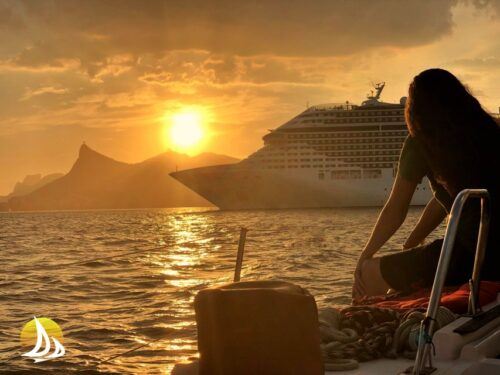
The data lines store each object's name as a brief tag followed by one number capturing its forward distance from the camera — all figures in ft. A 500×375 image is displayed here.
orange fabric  10.49
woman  11.30
